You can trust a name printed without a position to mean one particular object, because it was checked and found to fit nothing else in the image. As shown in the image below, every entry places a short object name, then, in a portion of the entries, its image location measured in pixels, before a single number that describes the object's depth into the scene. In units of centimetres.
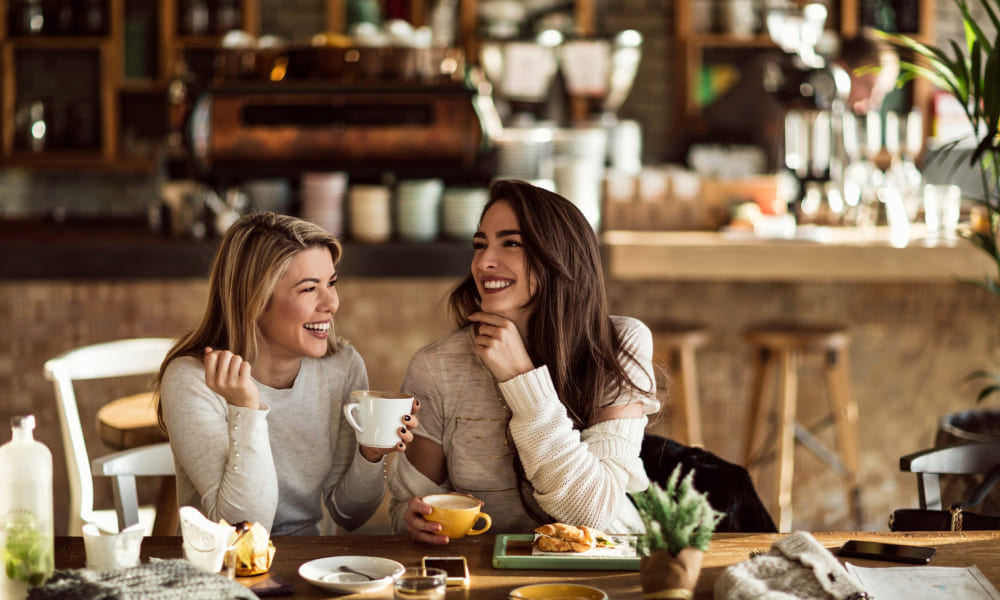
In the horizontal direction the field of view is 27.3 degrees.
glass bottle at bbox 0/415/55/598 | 294
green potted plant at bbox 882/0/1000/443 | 389
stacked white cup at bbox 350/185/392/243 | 532
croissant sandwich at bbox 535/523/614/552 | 314
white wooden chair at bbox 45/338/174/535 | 390
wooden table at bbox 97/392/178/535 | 419
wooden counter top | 524
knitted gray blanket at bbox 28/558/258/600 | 284
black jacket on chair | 357
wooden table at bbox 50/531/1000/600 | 303
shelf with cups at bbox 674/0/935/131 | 826
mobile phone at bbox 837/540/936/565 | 315
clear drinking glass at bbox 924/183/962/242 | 534
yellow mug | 320
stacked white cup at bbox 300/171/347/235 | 535
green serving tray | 310
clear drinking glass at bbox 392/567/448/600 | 294
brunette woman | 346
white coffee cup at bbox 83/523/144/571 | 294
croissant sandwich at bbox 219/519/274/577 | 303
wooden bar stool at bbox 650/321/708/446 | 541
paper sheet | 301
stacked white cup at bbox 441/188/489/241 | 534
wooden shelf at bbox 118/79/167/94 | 832
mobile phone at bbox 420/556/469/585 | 303
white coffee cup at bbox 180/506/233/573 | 299
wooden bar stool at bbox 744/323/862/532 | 540
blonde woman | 342
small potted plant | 288
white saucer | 299
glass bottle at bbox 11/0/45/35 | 818
